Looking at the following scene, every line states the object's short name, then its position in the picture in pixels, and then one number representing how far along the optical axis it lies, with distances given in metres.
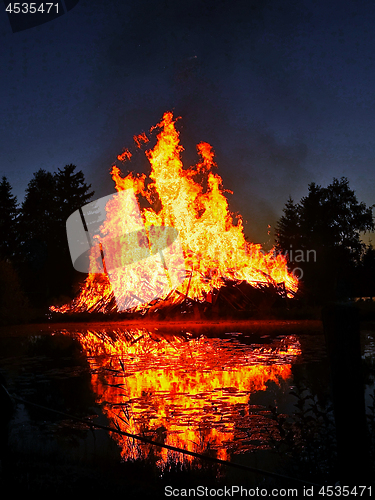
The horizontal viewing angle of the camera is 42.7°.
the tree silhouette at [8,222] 56.41
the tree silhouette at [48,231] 53.34
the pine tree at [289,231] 55.19
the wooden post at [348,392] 4.28
